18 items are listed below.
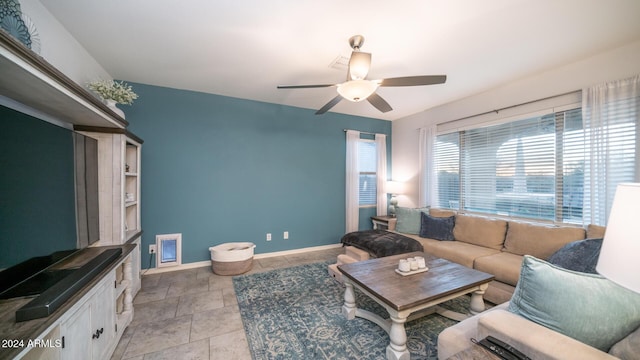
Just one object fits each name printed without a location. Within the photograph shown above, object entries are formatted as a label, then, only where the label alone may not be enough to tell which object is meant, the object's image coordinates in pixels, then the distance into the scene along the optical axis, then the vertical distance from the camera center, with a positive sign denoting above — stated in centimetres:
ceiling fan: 181 +85
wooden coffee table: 156 -84
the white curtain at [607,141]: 215 +38
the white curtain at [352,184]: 437 -11
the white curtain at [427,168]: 401 +19
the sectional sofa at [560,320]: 90 -63
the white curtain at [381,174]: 470 +9
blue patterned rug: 169 -130
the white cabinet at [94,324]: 104 -85
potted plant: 207 +81
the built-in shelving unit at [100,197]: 98 -18
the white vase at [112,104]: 212 +71
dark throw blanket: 282 -85
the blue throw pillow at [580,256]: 165 -61
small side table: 411 -81
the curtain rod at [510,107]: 257 +97
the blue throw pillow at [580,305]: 92 -54
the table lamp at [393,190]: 443 -22
